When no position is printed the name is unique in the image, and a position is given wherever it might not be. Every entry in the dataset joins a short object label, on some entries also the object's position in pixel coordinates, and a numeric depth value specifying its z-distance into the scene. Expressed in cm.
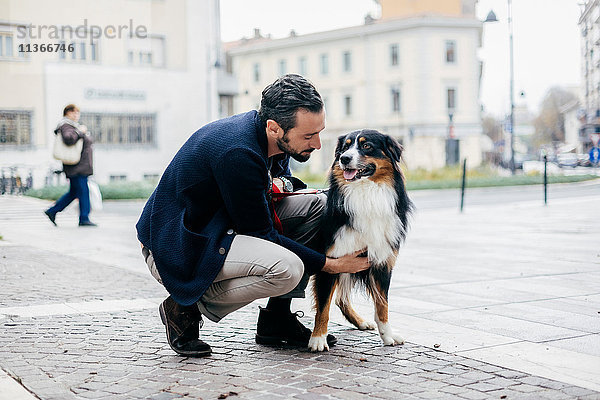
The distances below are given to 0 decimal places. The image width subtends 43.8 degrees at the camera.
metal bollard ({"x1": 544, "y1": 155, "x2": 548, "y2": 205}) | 1768
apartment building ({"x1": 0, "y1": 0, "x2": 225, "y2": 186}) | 3091
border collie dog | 418
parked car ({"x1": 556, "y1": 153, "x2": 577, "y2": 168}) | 6425
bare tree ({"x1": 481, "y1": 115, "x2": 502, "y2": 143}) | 10543
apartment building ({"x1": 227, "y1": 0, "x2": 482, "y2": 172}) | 5631
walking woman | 1283
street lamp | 4062
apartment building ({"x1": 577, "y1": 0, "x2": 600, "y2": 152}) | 5702
